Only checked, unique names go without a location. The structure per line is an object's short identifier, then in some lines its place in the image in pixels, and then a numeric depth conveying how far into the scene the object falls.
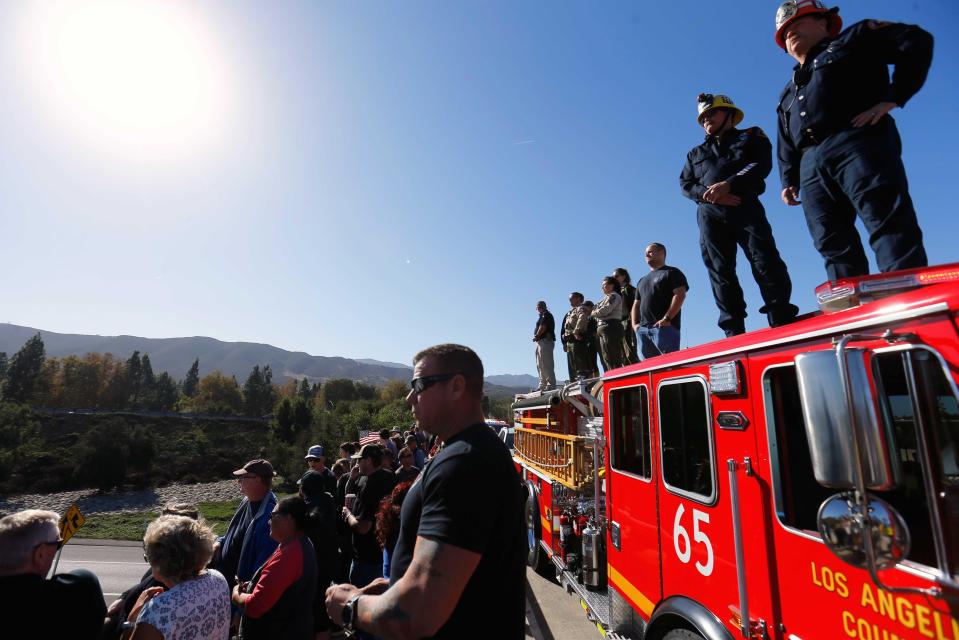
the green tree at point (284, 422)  77.31
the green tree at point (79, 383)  117.56
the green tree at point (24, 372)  96.50
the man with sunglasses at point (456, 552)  1.44
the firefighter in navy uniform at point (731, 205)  3.96
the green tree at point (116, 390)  123.19
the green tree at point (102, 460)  53.94
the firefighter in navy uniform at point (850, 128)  2.69
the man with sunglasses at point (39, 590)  2.10
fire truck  1.55
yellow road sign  7.17
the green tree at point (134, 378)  125.62
